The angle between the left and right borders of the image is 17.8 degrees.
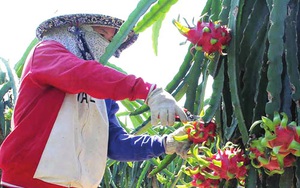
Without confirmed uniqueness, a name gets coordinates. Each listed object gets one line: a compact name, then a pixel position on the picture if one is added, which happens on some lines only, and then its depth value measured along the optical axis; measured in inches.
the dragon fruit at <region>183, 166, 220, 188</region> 97.2
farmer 110.8
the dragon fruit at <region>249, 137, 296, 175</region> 88.9
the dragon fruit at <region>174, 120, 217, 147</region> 100.0
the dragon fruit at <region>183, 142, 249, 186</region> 93.5
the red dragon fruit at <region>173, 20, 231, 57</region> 97.6
